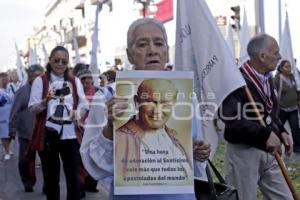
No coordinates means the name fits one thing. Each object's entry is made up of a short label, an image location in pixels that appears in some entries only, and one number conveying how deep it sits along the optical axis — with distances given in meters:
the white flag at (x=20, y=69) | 17.08
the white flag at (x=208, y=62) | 3.85
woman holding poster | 2.63
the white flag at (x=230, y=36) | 12.72
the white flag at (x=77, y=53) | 14.55
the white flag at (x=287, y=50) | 10.76
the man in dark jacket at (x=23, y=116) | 8.95
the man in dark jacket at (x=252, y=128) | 4.42
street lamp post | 22.11
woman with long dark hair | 6.17
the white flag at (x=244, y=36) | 10.09
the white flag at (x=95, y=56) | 8.88
